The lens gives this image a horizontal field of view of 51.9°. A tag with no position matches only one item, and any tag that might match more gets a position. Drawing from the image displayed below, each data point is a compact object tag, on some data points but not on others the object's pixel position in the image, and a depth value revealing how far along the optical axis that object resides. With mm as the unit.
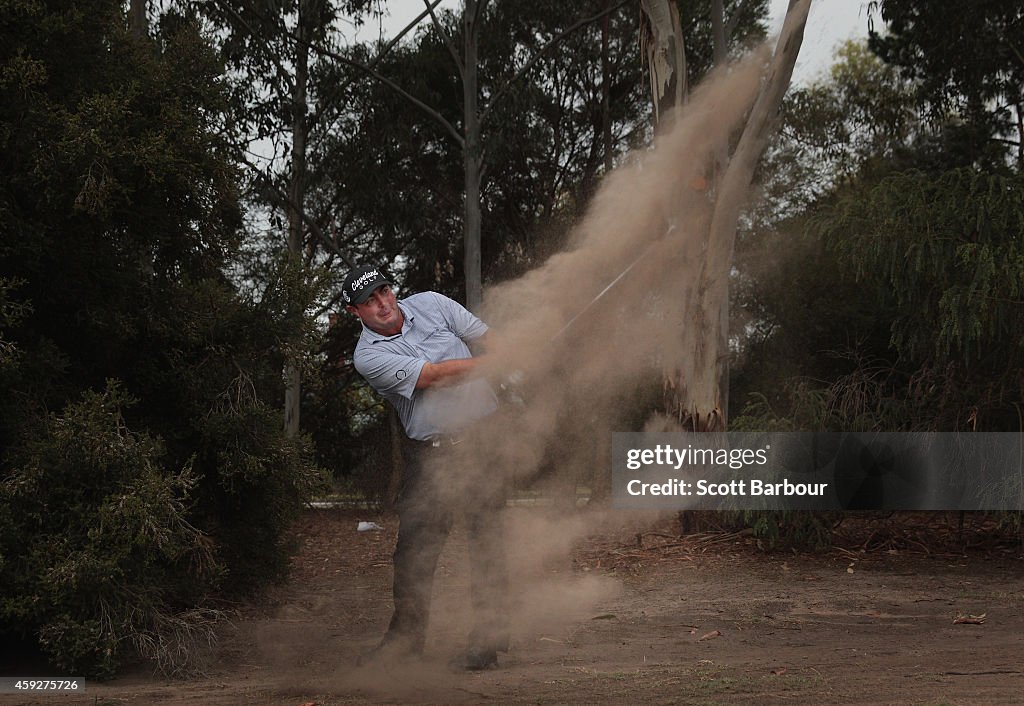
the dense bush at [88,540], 5664
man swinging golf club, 5320
